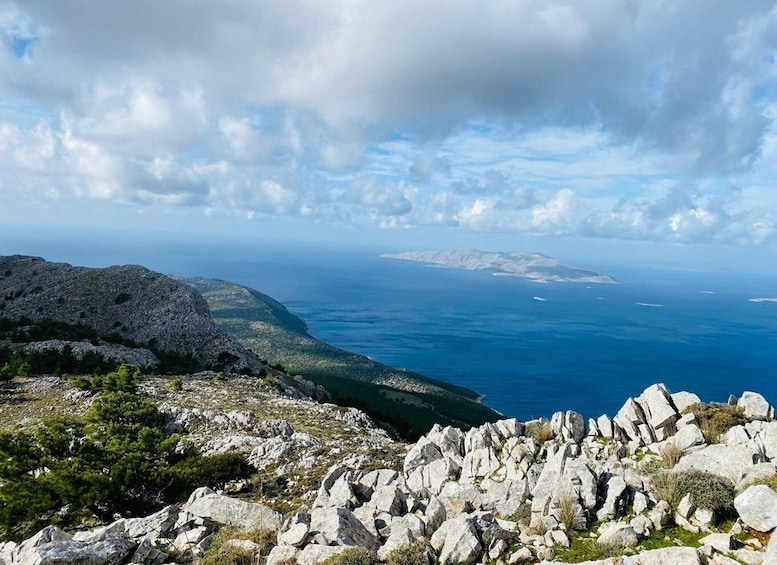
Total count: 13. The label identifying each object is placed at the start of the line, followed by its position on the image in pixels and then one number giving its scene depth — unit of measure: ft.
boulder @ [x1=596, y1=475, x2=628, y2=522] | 43.37
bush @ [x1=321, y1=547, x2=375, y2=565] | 36.45
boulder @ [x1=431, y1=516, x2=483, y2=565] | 37.78
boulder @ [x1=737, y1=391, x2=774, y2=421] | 63.62
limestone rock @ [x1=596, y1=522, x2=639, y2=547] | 38.63
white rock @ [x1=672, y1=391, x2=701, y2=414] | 67.62
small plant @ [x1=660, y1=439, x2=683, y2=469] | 56.03
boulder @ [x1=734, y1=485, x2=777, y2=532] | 37.29
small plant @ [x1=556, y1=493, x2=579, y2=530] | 41.93
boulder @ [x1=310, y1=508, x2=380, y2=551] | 40.45
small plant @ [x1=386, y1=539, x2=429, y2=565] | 37.63
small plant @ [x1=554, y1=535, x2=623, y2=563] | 37.22
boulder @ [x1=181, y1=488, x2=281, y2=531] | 48.96
